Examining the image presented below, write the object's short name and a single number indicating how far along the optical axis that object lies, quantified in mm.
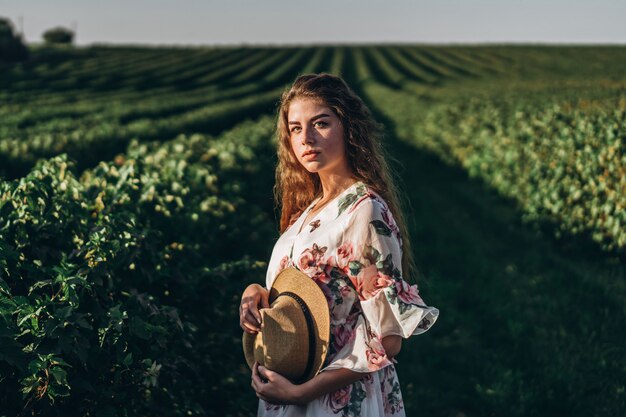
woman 2215
